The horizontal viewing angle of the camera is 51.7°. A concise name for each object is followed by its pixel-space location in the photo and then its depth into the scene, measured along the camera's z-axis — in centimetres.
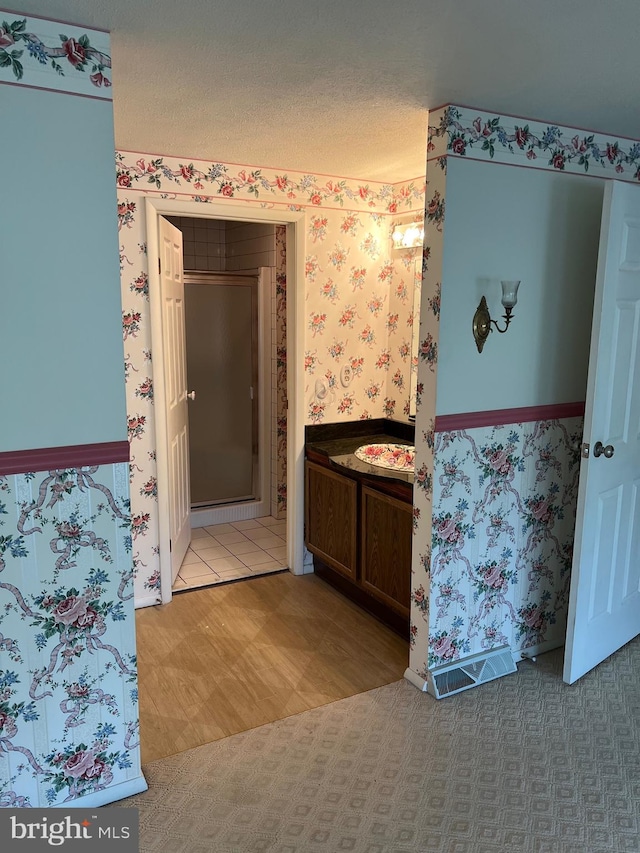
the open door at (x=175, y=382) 340
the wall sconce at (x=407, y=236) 358
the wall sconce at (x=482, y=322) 254
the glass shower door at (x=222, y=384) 466
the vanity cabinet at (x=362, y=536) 301
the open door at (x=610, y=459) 246
